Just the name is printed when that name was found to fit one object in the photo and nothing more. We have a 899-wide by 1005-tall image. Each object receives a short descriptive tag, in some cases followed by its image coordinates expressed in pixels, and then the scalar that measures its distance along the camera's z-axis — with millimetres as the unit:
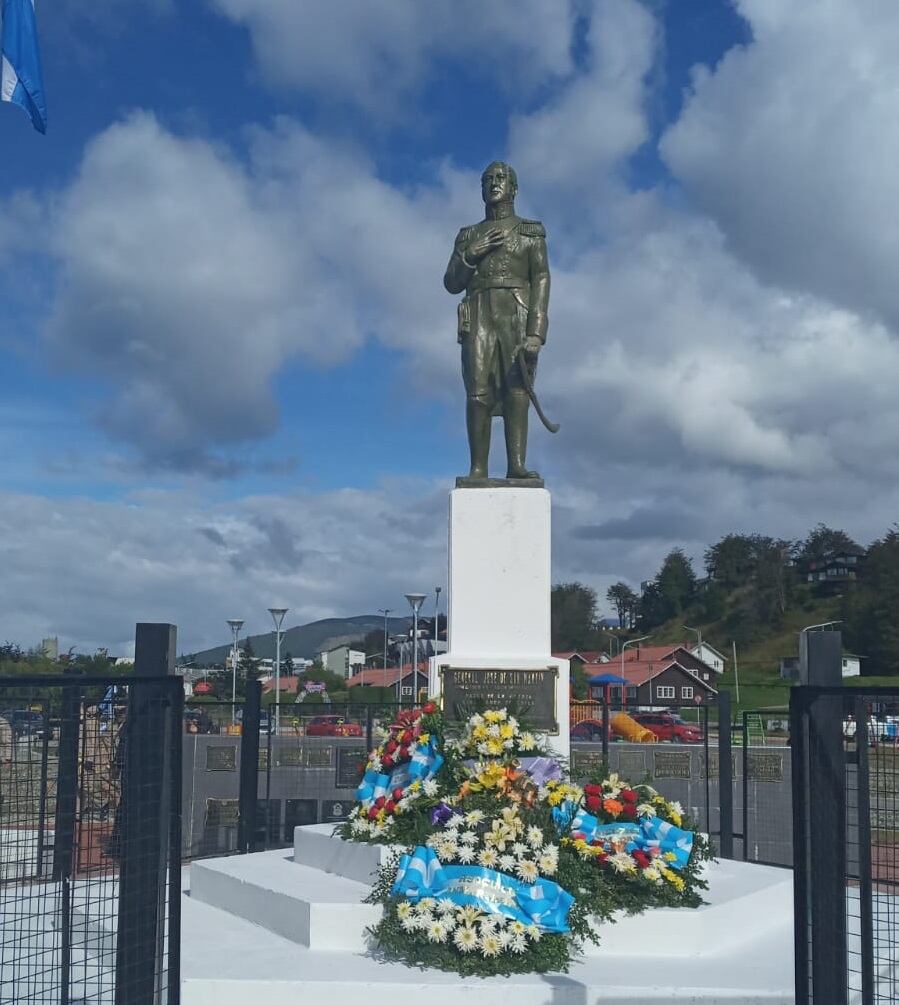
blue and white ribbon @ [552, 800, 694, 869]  6164
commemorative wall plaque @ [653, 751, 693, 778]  13031
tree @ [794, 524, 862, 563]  116875
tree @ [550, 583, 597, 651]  79312
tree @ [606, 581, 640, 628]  116375
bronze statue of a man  8656
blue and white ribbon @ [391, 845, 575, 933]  5422
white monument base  5195
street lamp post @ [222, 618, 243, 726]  32094
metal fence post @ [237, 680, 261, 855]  9914
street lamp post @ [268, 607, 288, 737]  28797
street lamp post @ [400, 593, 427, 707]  26069
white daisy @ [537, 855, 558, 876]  5536
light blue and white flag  8305
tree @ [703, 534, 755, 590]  113688
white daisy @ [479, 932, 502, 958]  5219
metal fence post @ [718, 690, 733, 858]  9898
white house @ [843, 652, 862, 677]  70012
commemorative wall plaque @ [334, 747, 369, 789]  11359
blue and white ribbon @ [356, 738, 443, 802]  6621
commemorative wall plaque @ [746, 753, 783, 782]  11406
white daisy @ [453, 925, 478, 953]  5258
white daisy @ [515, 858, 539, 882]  5480
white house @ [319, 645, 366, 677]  83950
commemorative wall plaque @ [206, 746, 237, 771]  12109
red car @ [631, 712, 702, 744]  29062
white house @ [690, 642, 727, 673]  94062
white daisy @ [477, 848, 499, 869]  5496
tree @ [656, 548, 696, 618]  113250
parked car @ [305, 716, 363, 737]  15662
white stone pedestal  8086
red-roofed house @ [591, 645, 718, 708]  62062
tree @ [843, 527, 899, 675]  76188
